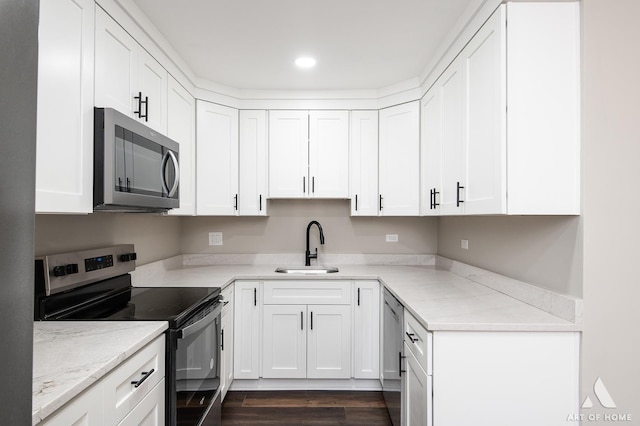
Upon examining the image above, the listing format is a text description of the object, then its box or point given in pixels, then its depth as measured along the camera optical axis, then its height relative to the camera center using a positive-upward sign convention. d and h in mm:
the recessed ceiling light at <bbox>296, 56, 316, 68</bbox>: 2451 +1138
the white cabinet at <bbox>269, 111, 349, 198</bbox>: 3105 +674
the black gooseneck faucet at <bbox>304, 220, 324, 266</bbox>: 3270 -347
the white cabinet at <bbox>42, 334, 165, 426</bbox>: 937 -576
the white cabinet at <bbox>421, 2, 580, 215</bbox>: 1466 +474
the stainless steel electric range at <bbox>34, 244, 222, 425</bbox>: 1480 -447
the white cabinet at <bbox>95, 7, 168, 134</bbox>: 1522 +729
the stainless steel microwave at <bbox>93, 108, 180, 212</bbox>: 1441 +246
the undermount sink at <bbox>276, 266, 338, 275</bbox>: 3184 -484
